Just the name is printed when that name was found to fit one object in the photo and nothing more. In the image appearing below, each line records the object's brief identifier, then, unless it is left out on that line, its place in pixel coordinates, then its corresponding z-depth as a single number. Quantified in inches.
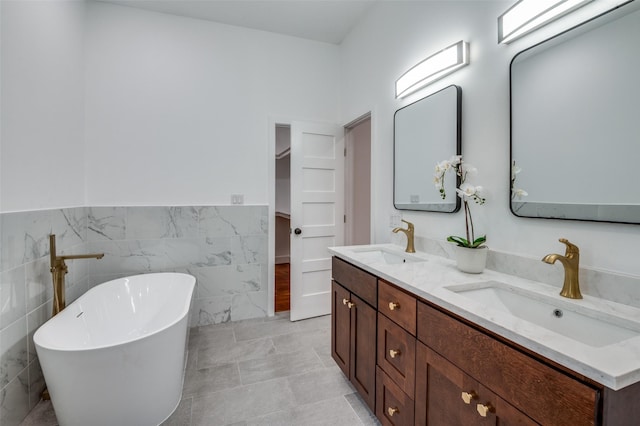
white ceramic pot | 56.2
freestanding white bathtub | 53.9
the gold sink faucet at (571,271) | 43.0
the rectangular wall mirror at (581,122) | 40.2
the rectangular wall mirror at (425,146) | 70.1
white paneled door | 122.9
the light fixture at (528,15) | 47.1
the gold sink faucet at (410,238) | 80.0
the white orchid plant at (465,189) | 58.3
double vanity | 27.6
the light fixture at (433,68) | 66.7
